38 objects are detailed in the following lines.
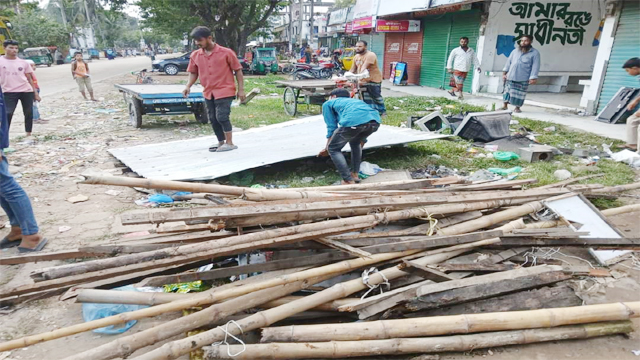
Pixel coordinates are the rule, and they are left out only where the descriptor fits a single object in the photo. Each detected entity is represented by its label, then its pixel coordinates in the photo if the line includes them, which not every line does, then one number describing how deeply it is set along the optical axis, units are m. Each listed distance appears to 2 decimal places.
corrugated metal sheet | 4.95
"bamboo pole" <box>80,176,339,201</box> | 2.45
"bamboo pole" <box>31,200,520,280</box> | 2.48
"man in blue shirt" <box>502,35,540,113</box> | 8.41
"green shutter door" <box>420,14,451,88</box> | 14.60
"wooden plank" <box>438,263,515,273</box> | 2.63
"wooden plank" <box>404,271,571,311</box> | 2.39
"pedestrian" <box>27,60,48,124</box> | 8.93
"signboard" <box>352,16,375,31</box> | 18.19
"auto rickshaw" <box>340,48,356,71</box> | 20.38
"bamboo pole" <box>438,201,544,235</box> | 3.02
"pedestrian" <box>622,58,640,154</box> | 6.22
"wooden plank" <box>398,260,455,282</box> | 2.54
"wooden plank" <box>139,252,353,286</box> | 2.65
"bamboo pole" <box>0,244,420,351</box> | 2.08
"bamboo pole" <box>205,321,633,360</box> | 2.06
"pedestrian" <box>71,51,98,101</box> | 11.44
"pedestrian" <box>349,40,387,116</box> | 8.30
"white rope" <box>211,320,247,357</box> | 2.12
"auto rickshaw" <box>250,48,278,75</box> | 23.41
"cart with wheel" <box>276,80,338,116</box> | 9.05
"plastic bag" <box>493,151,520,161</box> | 5.96
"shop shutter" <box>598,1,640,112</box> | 8.61
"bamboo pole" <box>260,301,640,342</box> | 2.17
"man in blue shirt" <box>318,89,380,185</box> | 4.48
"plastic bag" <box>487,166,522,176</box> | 5.34
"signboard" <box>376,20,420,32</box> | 15.94
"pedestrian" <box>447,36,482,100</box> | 10.43
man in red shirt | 5.75
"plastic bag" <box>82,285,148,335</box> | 2.49
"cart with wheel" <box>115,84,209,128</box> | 7.94
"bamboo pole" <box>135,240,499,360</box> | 2.00
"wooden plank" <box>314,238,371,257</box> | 2.62
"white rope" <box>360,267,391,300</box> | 2.51
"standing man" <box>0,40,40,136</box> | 6.93
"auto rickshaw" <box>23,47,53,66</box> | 31.59
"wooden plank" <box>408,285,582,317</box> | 2.46
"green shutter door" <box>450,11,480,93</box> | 12.86
